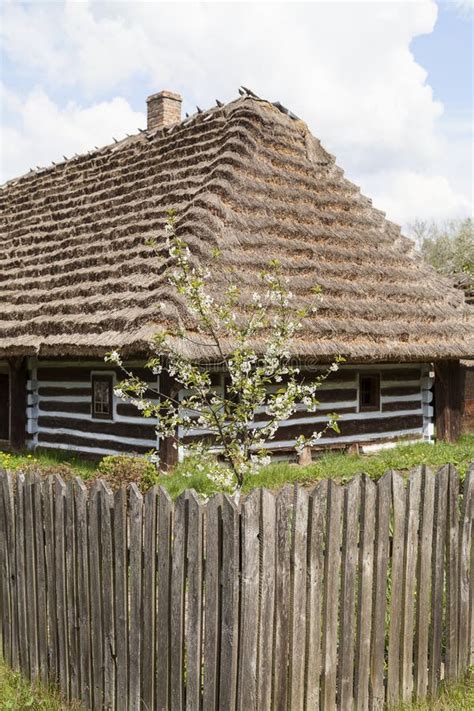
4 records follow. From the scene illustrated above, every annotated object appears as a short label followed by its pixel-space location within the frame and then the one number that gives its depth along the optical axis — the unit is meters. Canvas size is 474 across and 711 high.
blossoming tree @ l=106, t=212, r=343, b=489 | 5.69
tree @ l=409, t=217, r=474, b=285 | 43.82
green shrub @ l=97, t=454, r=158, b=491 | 8.75
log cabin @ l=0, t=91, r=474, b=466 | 11.91
